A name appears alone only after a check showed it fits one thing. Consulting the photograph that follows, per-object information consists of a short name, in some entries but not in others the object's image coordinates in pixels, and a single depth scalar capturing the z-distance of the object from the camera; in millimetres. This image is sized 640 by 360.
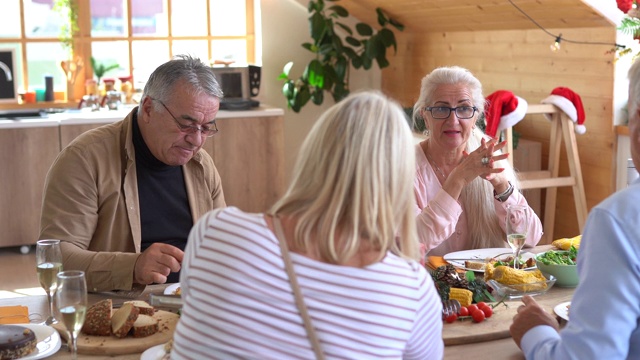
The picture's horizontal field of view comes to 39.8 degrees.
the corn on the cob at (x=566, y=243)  2580
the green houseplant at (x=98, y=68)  5997
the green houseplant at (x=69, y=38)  5898
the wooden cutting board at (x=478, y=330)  1922
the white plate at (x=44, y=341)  1809
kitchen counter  5234
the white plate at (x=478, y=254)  2551
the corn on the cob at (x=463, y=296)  2113
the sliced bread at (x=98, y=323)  1915
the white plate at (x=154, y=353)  1784
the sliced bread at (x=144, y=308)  2018
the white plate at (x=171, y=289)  2229
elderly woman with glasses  2887
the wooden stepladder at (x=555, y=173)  4605
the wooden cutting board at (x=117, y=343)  1850
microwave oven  5754
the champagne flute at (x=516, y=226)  2324
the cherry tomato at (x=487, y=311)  2039
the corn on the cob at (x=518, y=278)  2223
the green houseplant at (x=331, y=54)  6051
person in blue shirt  1459
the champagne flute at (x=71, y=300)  1639
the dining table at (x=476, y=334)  1853
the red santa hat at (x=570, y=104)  4547
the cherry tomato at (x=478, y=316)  2008
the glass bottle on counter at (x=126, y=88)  5977
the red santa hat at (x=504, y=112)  4480
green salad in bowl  2307
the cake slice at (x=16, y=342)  1761
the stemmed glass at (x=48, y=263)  1987
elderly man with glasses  2535
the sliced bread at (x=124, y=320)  1891
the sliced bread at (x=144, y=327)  1906
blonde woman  1430
